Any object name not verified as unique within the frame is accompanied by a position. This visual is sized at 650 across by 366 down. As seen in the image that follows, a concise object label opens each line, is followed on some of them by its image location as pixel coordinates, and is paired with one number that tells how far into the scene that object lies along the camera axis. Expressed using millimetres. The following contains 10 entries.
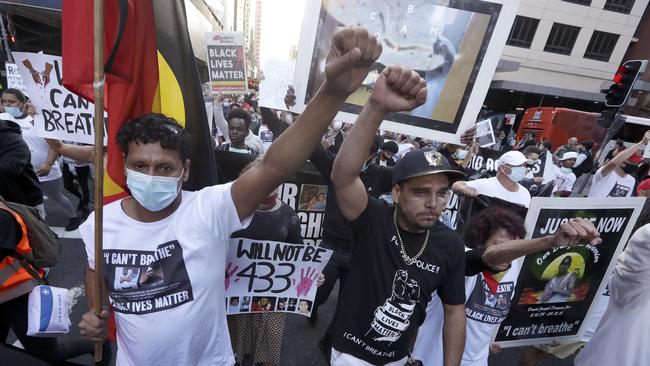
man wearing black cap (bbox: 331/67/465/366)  1708
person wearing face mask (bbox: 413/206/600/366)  2049
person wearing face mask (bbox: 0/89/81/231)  3933
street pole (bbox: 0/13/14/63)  8086
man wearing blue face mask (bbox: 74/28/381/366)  1502
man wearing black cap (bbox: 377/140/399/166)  5500
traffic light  6184
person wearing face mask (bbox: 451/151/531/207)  3926
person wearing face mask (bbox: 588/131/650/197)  5500
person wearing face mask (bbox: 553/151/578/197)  8328
